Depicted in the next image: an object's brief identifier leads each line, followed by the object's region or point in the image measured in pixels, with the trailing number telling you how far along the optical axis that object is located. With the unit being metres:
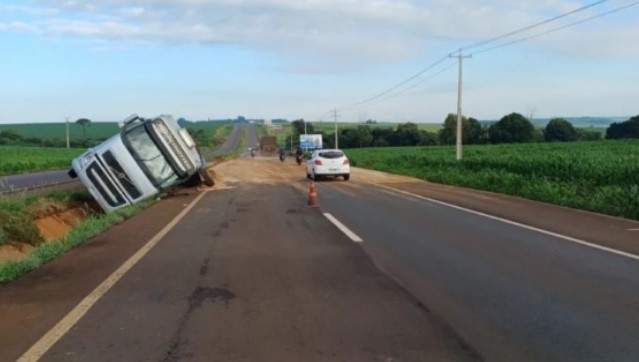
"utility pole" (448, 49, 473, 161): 38.62
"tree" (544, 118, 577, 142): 107.69
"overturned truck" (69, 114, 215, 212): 18.42
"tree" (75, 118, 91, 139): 148.00
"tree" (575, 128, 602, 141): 105.78
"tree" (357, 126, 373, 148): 129.12
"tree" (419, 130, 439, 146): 117.50
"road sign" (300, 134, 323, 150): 89.83
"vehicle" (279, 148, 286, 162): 66.88
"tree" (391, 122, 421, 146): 122.56
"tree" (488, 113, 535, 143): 105.94
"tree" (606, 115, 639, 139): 98.69
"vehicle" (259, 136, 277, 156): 104.19
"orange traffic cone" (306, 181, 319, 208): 17.74
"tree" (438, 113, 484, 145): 111.06
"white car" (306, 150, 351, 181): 30.83
